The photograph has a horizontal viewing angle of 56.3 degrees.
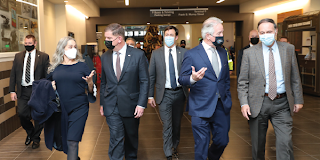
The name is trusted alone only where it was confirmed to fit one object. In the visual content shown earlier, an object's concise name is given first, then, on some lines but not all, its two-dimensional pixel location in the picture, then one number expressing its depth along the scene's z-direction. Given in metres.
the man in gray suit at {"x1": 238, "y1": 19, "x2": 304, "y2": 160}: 2.87
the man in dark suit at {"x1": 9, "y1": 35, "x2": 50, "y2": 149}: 4.65
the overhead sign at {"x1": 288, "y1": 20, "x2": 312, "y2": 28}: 9.65
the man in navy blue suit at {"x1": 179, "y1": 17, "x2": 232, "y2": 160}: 2.90
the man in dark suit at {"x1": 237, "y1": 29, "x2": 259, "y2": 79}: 5.13
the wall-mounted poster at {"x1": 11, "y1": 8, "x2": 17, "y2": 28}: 5.67
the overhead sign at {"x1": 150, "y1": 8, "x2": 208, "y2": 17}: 11.83
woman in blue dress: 3.10
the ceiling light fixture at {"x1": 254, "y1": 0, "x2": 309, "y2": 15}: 12.04
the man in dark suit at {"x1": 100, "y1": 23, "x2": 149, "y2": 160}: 3.21
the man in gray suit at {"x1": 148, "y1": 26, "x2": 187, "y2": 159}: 3.96
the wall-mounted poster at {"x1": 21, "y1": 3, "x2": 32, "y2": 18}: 6.16
